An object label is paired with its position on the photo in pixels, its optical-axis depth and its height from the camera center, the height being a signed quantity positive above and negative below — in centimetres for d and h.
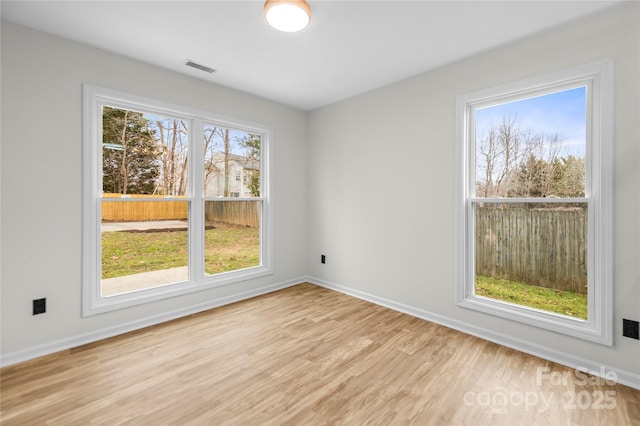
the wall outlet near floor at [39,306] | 230 -78
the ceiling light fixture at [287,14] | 191 +140
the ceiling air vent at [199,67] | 289 +152
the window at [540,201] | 212 +10
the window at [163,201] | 264 +11
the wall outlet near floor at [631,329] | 196 -81
